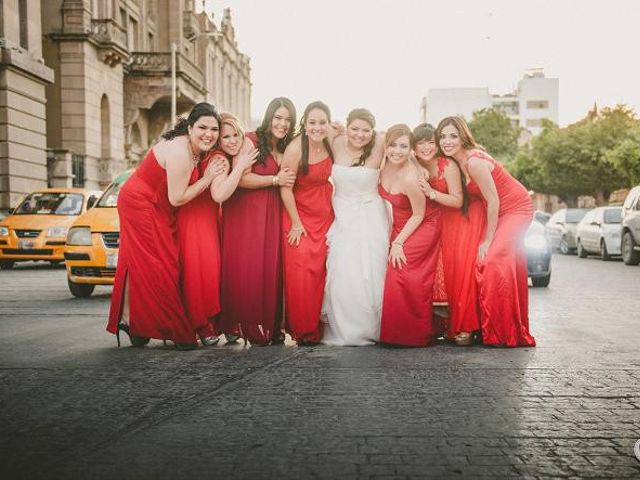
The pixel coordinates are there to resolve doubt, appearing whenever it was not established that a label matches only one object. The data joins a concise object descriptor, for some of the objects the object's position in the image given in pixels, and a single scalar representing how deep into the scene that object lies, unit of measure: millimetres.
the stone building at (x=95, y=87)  26844
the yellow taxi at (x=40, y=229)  17922
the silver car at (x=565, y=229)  26734
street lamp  33462
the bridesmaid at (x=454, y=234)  7105
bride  7172
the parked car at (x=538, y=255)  13383
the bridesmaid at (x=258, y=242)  7086
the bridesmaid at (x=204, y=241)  6938
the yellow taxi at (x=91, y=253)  11453
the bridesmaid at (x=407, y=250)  6949
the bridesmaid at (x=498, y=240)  7031
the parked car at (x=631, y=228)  20062
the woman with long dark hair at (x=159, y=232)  6789
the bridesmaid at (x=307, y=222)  7109
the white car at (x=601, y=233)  22609
